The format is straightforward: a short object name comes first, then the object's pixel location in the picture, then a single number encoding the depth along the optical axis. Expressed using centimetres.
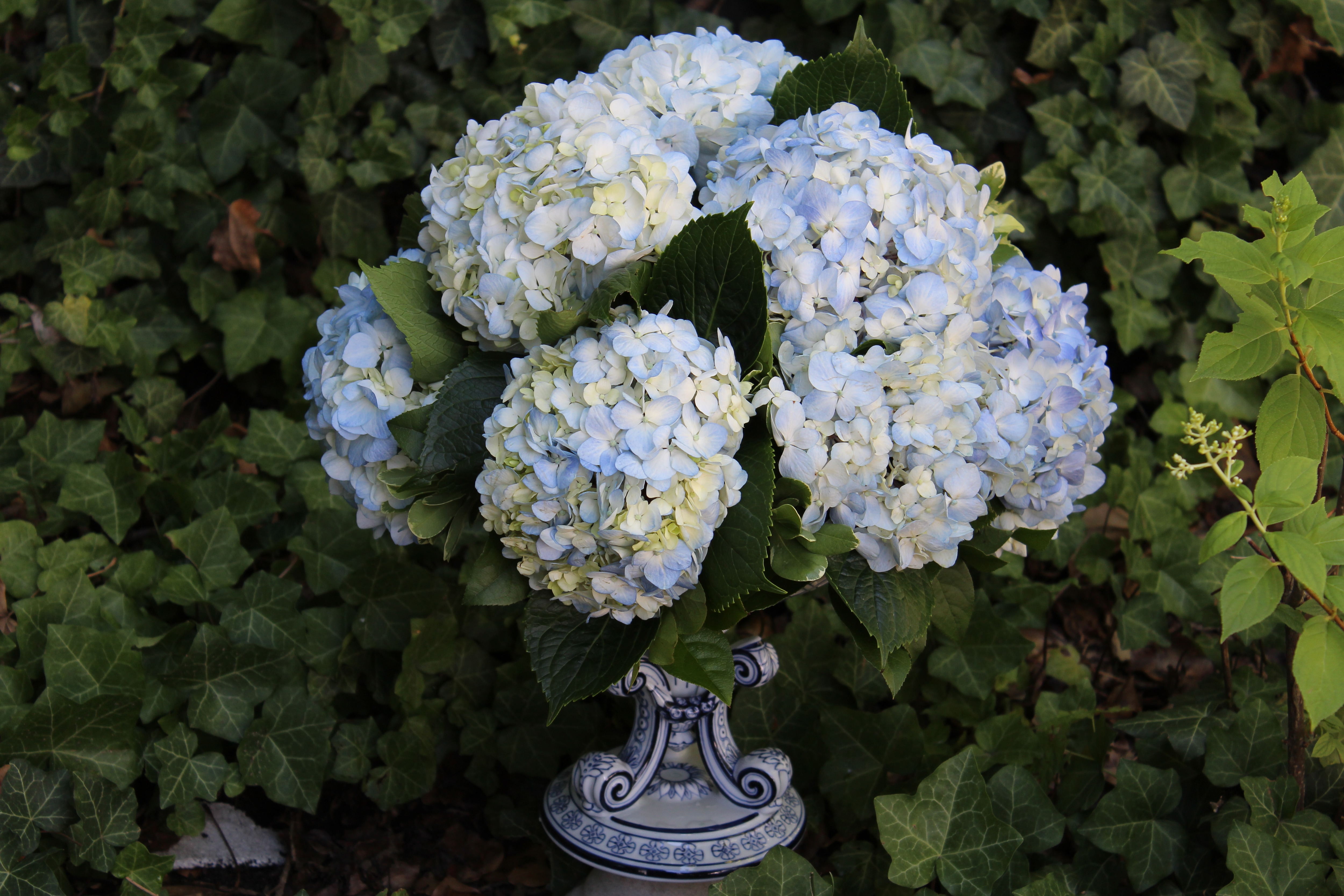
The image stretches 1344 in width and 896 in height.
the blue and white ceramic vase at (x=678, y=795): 136
